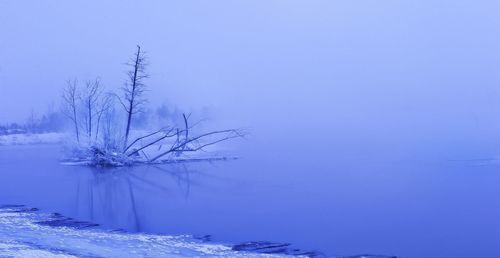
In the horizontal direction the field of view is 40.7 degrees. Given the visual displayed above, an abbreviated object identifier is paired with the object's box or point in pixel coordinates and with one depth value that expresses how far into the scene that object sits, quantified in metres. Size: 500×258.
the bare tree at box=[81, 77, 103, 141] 36.75
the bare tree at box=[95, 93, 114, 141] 36.39
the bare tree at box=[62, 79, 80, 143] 37.05
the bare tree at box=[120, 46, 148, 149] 35.66
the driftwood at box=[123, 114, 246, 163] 33.31
